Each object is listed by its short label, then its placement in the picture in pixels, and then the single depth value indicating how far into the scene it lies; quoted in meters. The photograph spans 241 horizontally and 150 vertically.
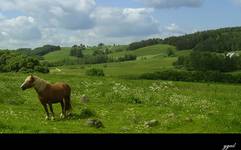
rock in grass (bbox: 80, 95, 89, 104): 35.91
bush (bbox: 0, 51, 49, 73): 95.12
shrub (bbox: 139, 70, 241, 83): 102.06
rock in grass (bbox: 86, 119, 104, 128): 22.69
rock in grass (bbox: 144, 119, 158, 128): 22.84
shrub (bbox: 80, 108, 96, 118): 26.59
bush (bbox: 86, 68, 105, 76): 112.59
